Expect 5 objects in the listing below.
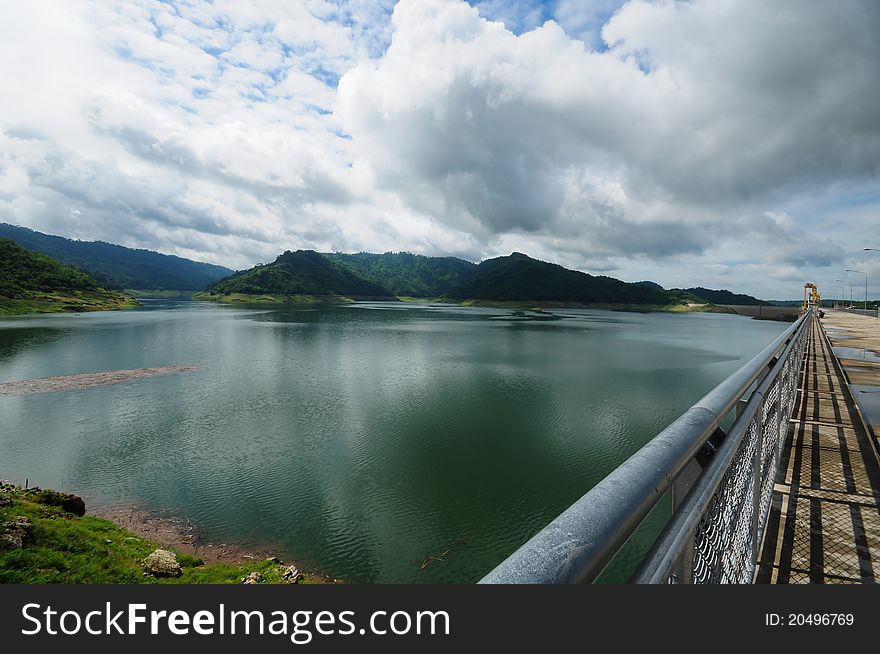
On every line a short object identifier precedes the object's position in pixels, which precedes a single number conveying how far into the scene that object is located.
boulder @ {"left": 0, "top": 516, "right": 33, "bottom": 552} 7.86
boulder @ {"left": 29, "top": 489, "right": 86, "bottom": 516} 10.74
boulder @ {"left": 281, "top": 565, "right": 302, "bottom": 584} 8.74
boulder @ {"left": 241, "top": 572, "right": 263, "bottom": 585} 8.31
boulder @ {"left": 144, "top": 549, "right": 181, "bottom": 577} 8.68
